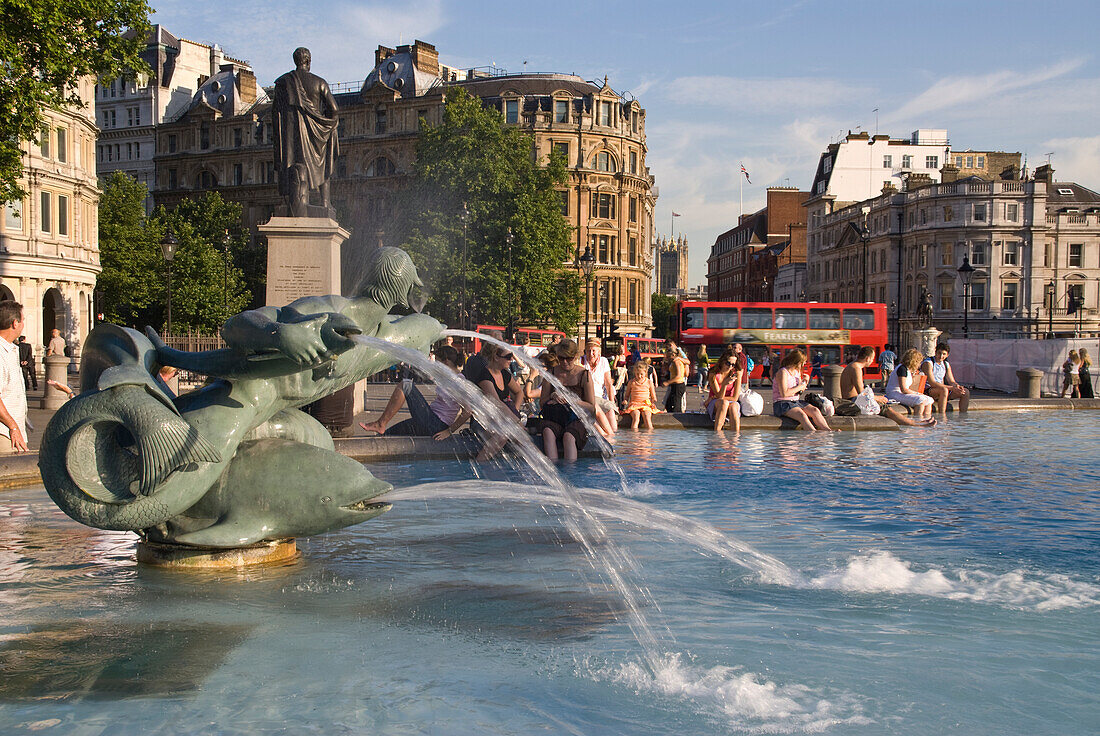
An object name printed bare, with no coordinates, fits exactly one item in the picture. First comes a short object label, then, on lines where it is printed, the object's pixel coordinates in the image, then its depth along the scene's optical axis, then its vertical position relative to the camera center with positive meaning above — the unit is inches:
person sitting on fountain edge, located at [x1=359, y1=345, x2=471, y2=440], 436.5 -37.9
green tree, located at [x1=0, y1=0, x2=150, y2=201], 746.2 +218.6
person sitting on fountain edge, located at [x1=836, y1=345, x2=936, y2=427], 605.7 -37.5
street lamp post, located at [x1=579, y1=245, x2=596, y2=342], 1800.0 +123.9
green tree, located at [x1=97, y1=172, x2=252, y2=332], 2417.6 +136.9
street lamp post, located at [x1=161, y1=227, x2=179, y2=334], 1091.9 +89.4
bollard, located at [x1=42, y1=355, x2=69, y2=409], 716.0 -36.0
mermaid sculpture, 190.1 -21.0
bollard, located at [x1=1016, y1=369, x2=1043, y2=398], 1026.7 -52.5
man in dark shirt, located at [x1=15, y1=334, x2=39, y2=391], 909.8 -31.3
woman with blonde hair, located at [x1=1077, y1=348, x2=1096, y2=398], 1038.4 -46.4
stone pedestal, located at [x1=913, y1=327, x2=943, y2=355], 1221.7 -9.0
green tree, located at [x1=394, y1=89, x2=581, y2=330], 2059.5 +239.1
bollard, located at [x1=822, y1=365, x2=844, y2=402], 781.3 -38.1
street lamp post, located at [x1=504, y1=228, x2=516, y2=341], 1912.2 +57.5
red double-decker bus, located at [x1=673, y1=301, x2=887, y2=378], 1588.3 +7.0
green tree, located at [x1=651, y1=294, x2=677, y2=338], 6171.3 +106.9
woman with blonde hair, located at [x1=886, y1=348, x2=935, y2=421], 657.6 -38.1
